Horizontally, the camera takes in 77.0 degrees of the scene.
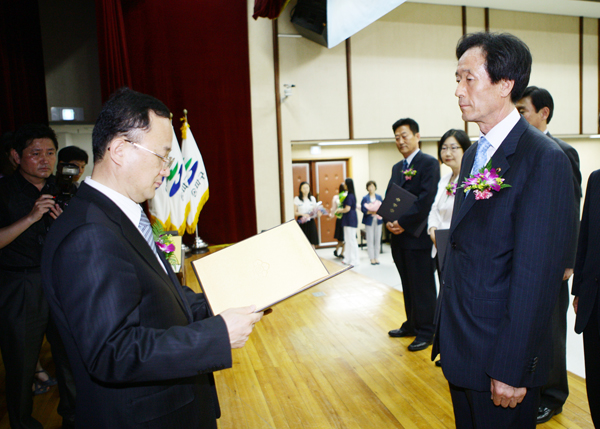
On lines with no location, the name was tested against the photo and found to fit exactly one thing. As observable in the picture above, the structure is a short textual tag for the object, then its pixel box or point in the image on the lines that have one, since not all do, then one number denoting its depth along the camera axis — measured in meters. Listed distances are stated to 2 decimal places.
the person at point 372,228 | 7.35
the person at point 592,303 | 1.42
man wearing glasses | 0.78
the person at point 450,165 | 2.59
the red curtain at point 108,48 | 3.53
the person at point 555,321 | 1.90
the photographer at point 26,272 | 1.88
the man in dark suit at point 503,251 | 1.02
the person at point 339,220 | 7.03
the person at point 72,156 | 2.69
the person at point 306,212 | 6.86
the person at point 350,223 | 6.89
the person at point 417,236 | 2.76
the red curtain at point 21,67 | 3.13
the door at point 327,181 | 8.81
